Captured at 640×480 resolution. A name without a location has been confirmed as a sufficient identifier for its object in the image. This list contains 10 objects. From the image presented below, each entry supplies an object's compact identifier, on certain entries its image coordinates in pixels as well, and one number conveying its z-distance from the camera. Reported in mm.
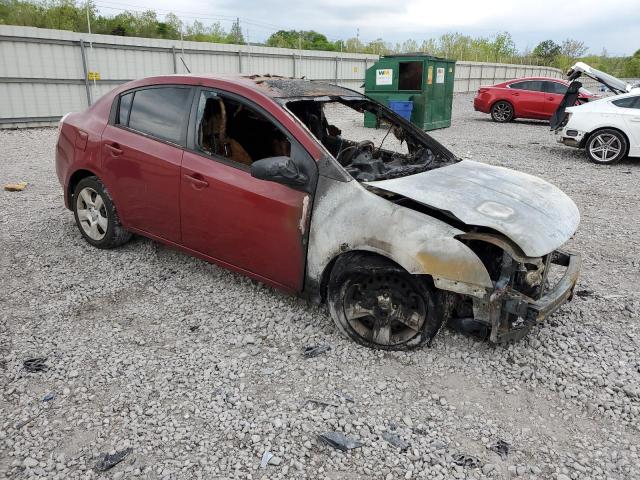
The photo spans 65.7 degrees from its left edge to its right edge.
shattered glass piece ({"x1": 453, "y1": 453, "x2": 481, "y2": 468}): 2330
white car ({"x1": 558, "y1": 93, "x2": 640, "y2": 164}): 9586
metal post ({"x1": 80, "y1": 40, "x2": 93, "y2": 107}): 13420
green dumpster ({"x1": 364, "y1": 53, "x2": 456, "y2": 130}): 13531
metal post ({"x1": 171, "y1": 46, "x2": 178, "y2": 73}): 15552
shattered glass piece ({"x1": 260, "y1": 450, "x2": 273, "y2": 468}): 2293
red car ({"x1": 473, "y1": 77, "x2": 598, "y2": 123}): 15961
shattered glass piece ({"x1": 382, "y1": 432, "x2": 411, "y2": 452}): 2432
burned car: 2893
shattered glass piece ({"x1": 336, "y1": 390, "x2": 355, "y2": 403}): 2758
